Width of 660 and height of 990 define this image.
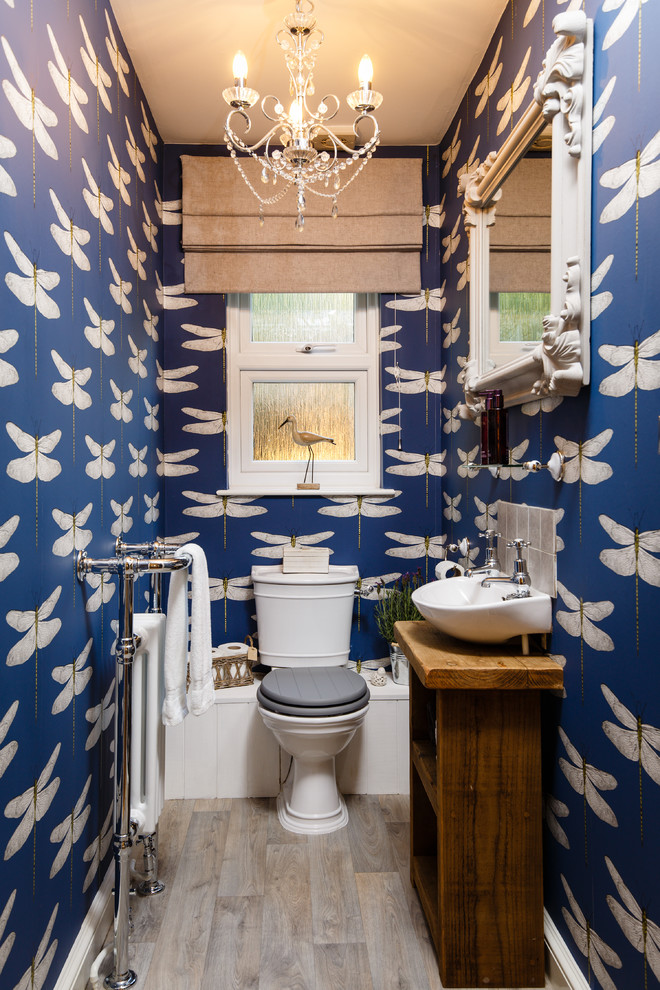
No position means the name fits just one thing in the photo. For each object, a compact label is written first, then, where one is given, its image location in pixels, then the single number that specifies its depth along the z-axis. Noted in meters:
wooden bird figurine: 2.69
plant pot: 2.56
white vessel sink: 1.50
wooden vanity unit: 1.50
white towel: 1.65
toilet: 2.07
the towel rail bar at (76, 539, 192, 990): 1.54
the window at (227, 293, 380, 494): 2.81
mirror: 1.39
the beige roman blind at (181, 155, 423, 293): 2.68
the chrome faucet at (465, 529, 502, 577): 1.81
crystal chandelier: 1.59
